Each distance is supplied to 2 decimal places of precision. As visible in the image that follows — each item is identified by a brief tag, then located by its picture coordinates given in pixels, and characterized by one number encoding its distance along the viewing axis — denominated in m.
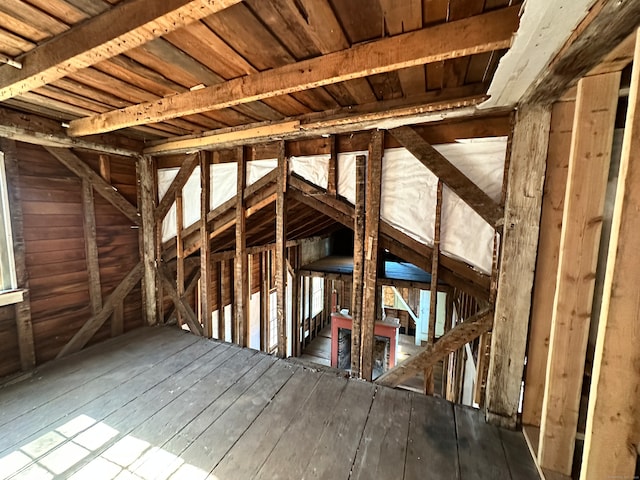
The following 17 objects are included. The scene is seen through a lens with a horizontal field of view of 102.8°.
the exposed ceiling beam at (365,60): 1.08
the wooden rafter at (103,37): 0.93
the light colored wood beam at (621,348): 0.84
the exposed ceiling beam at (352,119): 1.66
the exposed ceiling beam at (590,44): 0.79
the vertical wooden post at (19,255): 2.25
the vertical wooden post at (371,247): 2.03
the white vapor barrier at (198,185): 2.63
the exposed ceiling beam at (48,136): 2.10
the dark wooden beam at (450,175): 1.73
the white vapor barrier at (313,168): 2.29
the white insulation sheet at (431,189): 1.78
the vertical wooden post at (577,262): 1.20
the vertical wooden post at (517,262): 1.51
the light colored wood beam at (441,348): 1.82
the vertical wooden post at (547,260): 1.47
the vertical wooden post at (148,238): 3.14
